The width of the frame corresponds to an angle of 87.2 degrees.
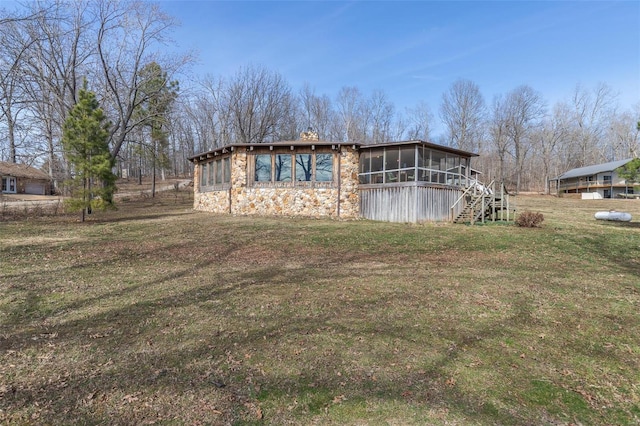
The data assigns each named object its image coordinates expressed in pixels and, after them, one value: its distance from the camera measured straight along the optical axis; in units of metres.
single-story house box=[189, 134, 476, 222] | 15.57
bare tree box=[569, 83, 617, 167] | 49.56
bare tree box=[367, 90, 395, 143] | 48.62
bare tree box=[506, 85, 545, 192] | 47.31
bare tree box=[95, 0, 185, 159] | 21.03
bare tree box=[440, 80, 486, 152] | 47.28
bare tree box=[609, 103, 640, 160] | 47.21
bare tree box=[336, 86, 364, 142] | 45.62
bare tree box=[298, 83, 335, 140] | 46.06
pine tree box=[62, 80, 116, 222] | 13.75
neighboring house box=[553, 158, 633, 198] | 36.84
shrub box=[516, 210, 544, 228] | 13.77
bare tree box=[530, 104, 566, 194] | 49.66
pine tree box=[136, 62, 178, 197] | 22.56
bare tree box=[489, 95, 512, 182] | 47.75
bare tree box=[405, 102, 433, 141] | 49.17
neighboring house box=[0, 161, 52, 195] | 31.36
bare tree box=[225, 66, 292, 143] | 36.25
